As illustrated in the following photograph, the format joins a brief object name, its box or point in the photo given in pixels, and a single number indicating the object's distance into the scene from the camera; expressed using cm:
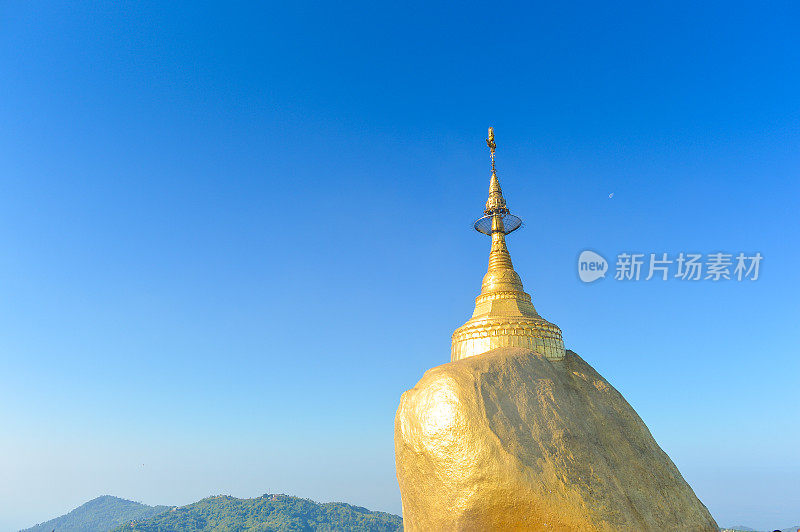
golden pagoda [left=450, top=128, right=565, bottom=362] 1511
